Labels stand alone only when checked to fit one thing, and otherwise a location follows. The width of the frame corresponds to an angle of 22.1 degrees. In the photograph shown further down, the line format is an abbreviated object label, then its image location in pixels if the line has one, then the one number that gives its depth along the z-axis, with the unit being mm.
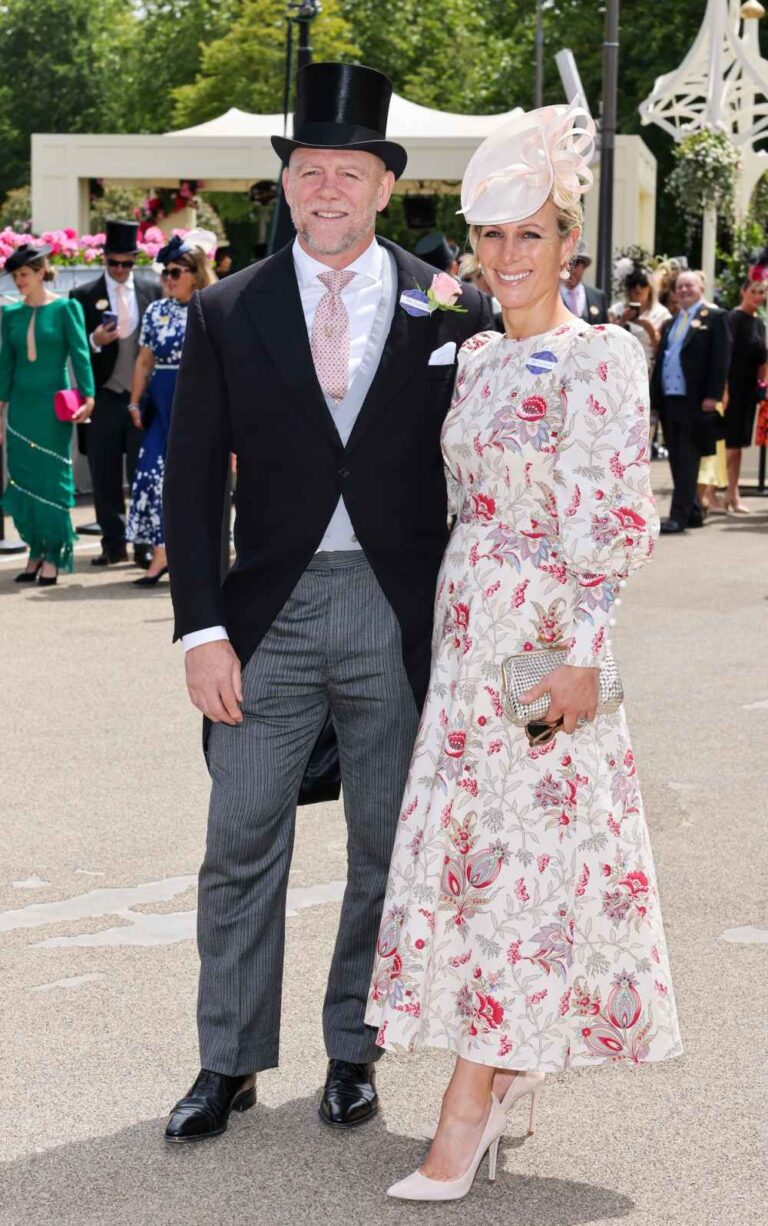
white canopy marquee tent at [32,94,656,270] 27906
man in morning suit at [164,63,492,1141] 3916
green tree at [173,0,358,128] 53156
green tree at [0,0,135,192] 75625
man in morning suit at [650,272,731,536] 14742
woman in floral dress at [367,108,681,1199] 3680
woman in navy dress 11273
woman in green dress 11883
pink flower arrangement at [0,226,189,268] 17938
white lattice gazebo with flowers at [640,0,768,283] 27734
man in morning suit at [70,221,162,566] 12891
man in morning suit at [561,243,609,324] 15492
